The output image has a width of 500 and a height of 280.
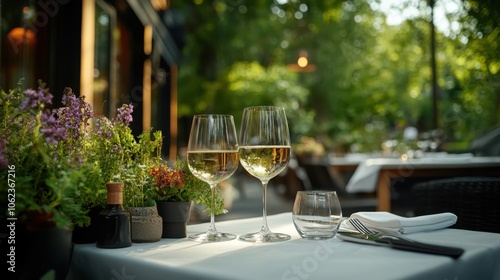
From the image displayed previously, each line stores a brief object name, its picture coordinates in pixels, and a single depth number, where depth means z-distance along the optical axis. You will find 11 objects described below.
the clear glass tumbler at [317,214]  1.17
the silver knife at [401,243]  0.97
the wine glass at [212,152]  1.21
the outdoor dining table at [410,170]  4.12
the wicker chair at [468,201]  1.88
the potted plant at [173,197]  1.22
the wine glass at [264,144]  1.26
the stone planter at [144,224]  1.15
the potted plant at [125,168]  1.15
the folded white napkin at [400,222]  1.24
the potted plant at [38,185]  0.85
